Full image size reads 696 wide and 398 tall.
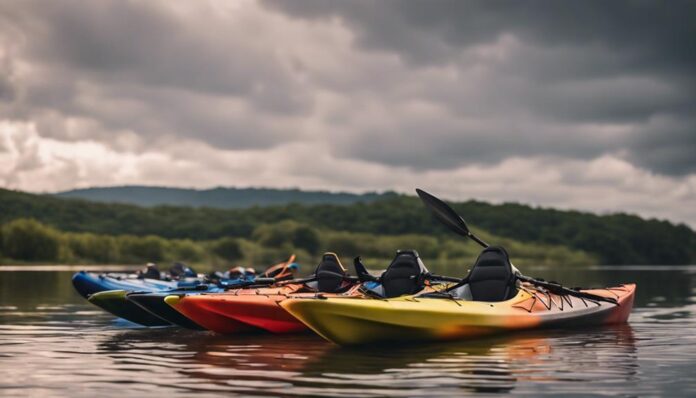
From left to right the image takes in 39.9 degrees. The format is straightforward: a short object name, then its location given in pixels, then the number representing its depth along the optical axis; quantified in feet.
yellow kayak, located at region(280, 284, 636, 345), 60.59
